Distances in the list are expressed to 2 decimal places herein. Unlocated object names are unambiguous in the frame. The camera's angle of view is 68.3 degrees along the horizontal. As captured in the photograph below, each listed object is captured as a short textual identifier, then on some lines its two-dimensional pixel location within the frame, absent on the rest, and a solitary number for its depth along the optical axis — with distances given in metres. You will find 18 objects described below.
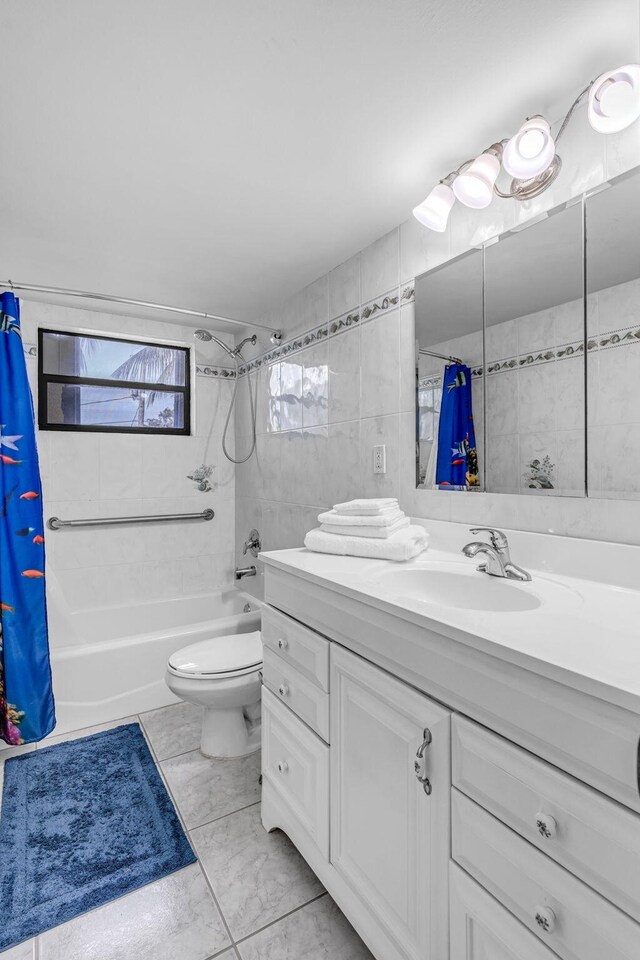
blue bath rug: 1.30
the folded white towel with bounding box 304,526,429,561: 1.36
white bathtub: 2.20
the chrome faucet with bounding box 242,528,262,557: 2.75
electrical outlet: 1.85
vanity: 0.61
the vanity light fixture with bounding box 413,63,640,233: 1.02
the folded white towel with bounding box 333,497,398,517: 1.46
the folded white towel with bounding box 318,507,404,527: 1.43
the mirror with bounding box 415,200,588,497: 1.24
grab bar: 2.59
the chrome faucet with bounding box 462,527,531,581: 1.19
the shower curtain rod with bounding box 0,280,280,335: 2.00
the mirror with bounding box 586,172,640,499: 1.11
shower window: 2.65
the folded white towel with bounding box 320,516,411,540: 1.41
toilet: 1.80
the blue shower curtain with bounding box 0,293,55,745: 1.97
